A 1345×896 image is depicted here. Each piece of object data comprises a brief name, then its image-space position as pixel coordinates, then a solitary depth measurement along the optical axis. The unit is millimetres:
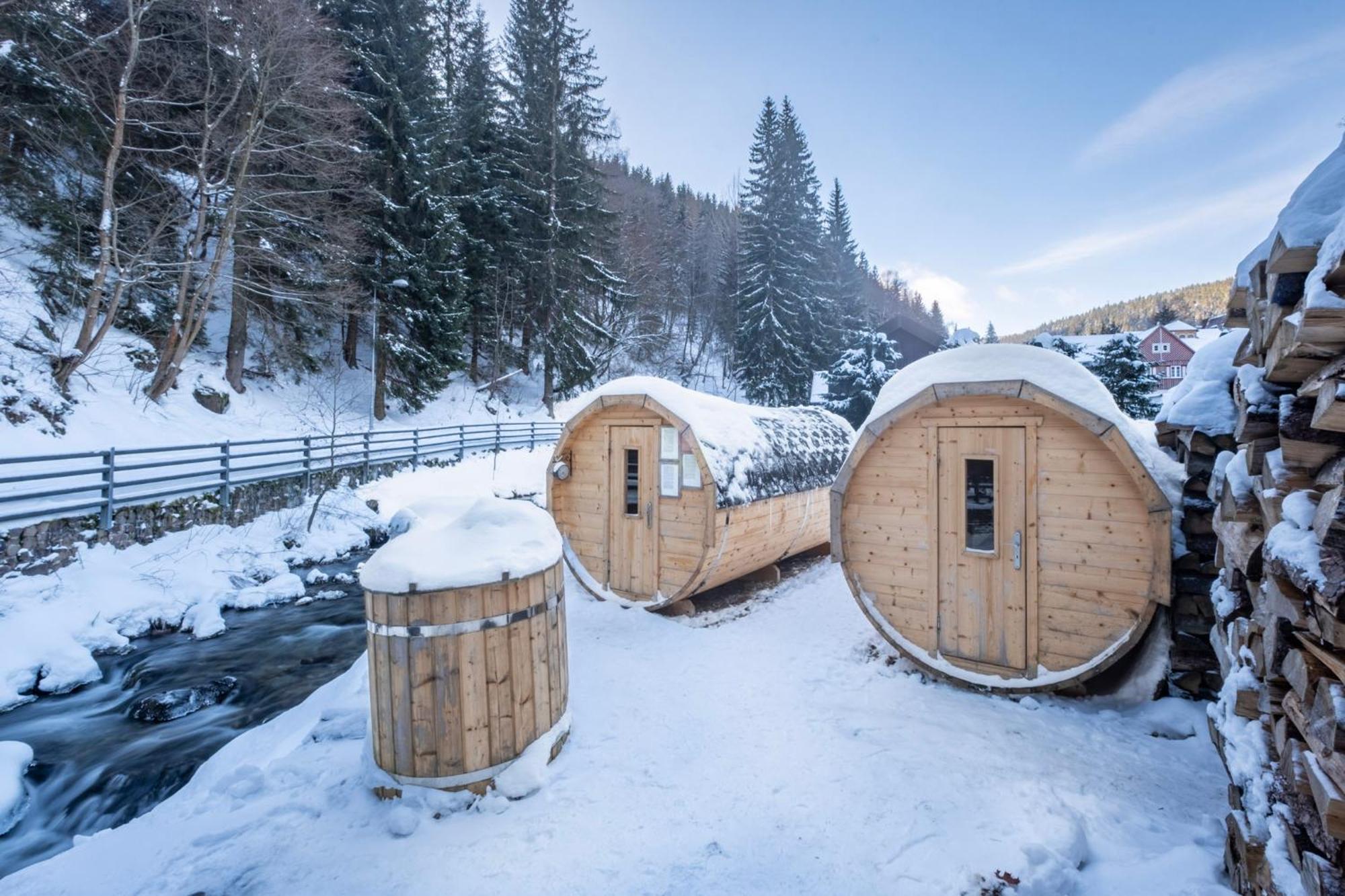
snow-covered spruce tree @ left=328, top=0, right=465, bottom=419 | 15641
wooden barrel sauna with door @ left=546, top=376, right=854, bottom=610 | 6445
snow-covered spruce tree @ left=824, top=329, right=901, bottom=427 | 18172
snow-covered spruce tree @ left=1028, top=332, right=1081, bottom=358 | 18453
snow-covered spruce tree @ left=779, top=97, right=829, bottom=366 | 24953
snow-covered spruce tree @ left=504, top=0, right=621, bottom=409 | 20047
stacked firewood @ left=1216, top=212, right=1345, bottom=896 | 1798
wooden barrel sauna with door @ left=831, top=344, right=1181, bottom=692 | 4266
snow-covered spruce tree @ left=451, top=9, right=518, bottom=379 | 19531
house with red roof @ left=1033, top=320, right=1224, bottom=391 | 43281
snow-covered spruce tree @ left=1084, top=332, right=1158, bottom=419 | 13883
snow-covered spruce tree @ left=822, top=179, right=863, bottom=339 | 28878
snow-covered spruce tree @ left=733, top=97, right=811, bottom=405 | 24031
